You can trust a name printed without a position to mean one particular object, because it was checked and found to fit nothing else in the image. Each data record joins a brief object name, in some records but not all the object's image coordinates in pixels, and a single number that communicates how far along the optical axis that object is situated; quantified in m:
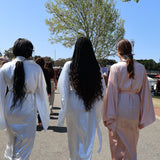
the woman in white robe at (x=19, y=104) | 3.14
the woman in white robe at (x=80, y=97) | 3.31
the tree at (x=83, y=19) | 24.88
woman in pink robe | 3.28
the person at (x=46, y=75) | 6.31
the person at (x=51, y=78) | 7.50
